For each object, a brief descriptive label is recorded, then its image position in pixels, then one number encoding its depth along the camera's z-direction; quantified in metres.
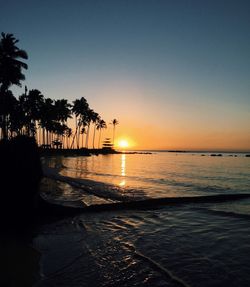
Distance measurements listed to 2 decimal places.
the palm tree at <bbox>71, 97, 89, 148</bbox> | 98.38
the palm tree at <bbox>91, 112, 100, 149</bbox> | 114.72
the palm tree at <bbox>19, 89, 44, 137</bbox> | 65.88
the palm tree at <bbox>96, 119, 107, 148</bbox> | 147.62
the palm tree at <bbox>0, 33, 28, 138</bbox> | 36.91
